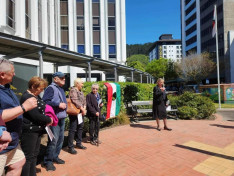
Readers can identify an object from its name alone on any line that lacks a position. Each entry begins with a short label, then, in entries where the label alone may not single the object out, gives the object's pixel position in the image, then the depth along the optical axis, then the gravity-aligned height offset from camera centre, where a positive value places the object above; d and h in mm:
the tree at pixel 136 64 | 31641 +4792
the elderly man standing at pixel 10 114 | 1799 -224
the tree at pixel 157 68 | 46156 +5900
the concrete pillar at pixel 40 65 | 7235 +1109
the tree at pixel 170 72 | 48394 +5106
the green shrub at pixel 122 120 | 7530 -1287
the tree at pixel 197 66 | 34469 +4753
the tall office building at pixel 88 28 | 21922 +8637
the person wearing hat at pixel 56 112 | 3307 -423
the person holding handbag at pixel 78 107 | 4086 -460
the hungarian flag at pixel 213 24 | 13265 +5040
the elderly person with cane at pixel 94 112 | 4628 -565
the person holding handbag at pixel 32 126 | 2467 -498
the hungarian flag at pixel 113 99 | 6795 -359
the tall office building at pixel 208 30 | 39062 +16756
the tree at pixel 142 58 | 71625 +13793
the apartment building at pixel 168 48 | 125056 +30850
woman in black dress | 6016 -384
